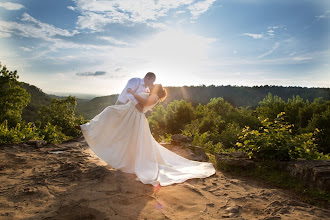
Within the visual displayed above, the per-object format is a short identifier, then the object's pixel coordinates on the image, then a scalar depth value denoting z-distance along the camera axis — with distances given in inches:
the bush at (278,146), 209.0
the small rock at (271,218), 129.1
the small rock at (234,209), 137.3
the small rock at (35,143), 288.5
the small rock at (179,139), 299.2
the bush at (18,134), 280.6
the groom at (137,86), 212.7
